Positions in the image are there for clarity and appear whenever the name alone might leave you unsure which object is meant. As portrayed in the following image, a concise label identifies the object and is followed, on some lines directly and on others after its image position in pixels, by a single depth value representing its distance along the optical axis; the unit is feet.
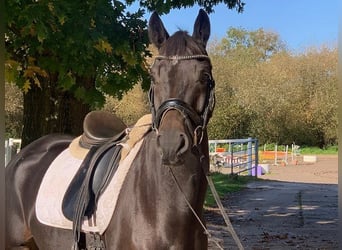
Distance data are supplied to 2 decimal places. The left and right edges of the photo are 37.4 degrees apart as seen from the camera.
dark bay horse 7.32
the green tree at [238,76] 86.22
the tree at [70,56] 16.79
